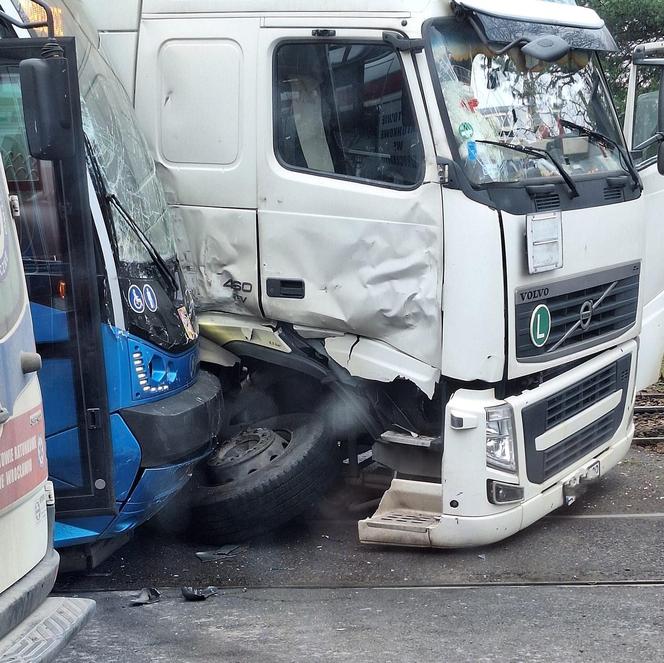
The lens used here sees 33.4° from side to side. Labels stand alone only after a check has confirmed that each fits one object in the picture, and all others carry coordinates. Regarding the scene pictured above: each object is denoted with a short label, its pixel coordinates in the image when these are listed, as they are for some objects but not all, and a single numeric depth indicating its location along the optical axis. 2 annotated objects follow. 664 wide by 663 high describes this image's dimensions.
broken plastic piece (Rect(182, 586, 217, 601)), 5.29
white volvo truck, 5.30
